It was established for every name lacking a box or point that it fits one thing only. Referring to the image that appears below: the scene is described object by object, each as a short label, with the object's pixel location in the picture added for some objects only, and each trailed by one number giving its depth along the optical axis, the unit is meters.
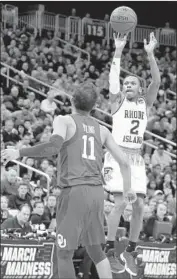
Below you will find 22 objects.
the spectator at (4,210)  14.05
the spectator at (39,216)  14.01
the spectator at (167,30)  30.66
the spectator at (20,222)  13.33
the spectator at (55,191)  15.24
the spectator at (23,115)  18.28
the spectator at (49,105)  19.88
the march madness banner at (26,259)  13.09
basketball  9.92
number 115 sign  29.03
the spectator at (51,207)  14.60
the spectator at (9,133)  17.09
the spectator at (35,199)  14.38
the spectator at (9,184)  15.14
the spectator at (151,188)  17.79
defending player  8.02
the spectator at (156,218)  15.12
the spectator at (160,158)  20.10
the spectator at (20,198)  14.70
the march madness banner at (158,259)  14.17
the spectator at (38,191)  15.02
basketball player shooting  9.98
